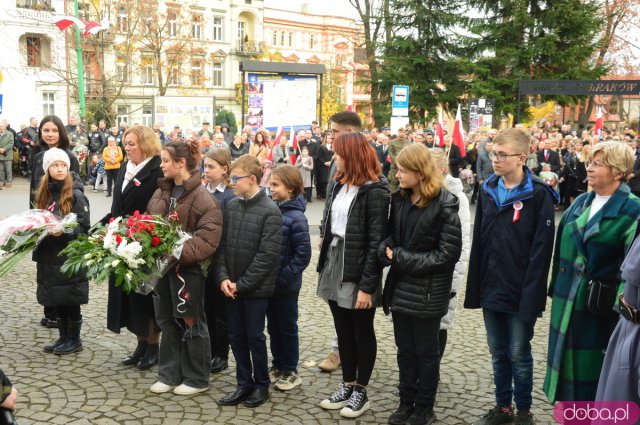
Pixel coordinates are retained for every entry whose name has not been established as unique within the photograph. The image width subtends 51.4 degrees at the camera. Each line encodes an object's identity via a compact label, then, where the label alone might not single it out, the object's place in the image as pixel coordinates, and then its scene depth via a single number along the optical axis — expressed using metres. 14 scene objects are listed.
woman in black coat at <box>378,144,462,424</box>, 4.16
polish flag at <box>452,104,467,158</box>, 15.33
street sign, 21.70
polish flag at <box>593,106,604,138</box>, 20.55
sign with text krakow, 18.67
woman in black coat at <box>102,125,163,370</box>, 5.38
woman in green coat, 3.84
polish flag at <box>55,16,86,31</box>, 22.70
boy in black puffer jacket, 4.61
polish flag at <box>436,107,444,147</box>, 16.83
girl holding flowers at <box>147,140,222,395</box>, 4.72
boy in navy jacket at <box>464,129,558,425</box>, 4.13
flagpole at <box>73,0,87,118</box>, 24.71
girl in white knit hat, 5.61
